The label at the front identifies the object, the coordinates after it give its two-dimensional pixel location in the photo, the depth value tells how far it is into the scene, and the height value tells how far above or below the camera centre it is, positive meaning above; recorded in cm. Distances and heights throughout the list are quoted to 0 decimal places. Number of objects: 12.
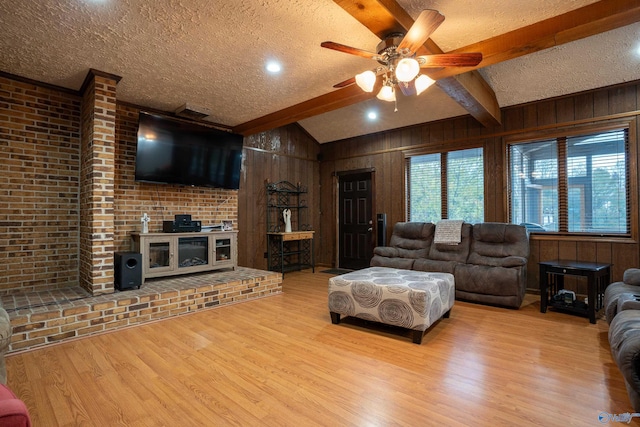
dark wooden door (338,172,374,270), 623 -8
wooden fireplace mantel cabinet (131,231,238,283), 395 -47
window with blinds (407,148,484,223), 502 +52
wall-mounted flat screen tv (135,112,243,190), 402 +88
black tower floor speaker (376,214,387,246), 563 -21
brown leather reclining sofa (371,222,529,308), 381 -57
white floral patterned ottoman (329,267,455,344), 271 -74
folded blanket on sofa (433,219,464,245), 462 -22
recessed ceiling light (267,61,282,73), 320 +155
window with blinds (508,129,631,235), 391 +44
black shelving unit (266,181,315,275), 587 -27
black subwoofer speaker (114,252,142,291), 353 -59
